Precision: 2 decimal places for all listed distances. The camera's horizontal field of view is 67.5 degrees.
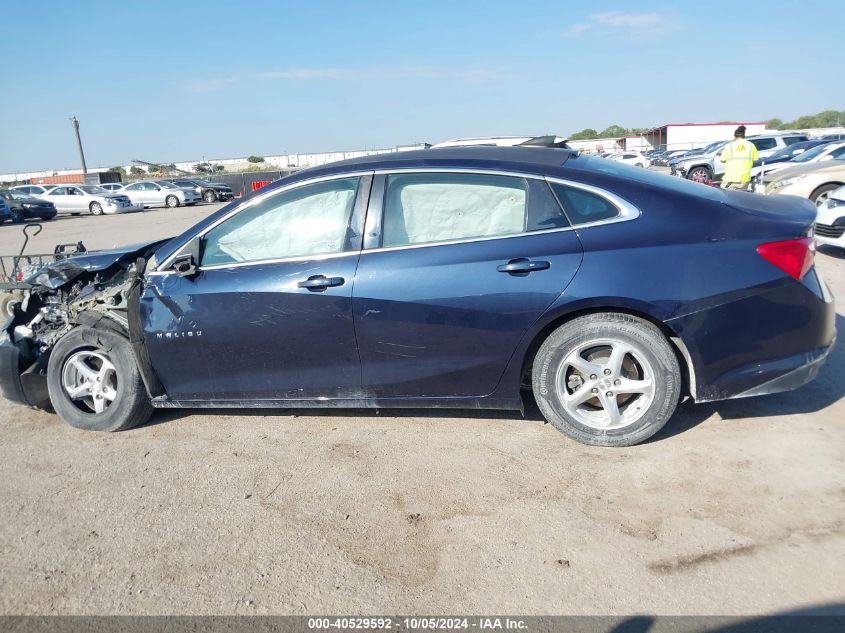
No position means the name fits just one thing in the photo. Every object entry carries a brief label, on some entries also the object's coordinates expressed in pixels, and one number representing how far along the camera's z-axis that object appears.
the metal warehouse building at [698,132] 57.75
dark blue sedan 3.30
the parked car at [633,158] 40.36
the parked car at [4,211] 25.17
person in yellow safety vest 11.03
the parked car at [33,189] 31.21
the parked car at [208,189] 34.09
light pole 55.84
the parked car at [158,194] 32.41
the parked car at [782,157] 17.45
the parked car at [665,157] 40.82
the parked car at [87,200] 29.81
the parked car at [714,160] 23.83
